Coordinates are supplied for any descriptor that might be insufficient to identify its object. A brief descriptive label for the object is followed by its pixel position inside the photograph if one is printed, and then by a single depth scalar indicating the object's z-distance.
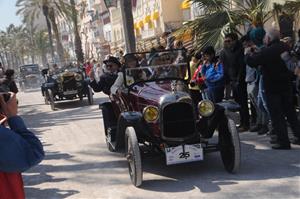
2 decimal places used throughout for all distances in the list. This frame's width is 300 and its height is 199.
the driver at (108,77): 8.09
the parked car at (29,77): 39.47
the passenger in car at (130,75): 7.29
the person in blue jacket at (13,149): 2.18
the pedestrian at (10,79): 12.40
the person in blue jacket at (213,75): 8.94
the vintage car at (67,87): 17.62
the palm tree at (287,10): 9.68
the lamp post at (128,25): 15.62
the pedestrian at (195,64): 9.06
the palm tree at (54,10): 43.64
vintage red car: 5.93
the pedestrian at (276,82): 6.81
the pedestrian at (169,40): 13.41
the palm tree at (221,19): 10.15
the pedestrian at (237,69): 8.73
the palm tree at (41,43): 96.69
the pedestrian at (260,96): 7.83
